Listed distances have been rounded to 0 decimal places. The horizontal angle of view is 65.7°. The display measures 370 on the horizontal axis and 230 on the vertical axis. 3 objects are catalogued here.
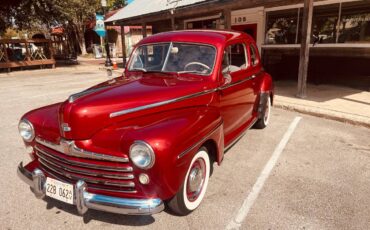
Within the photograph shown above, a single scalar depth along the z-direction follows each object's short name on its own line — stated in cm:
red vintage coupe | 249
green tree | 1789
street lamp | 1814
